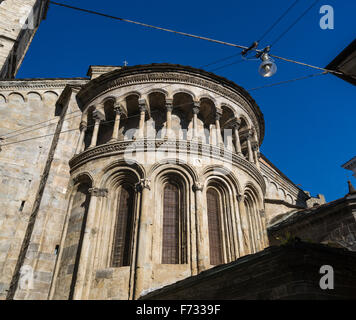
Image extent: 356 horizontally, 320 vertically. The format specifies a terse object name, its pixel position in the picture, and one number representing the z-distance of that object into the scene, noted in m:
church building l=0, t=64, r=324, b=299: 11.46
